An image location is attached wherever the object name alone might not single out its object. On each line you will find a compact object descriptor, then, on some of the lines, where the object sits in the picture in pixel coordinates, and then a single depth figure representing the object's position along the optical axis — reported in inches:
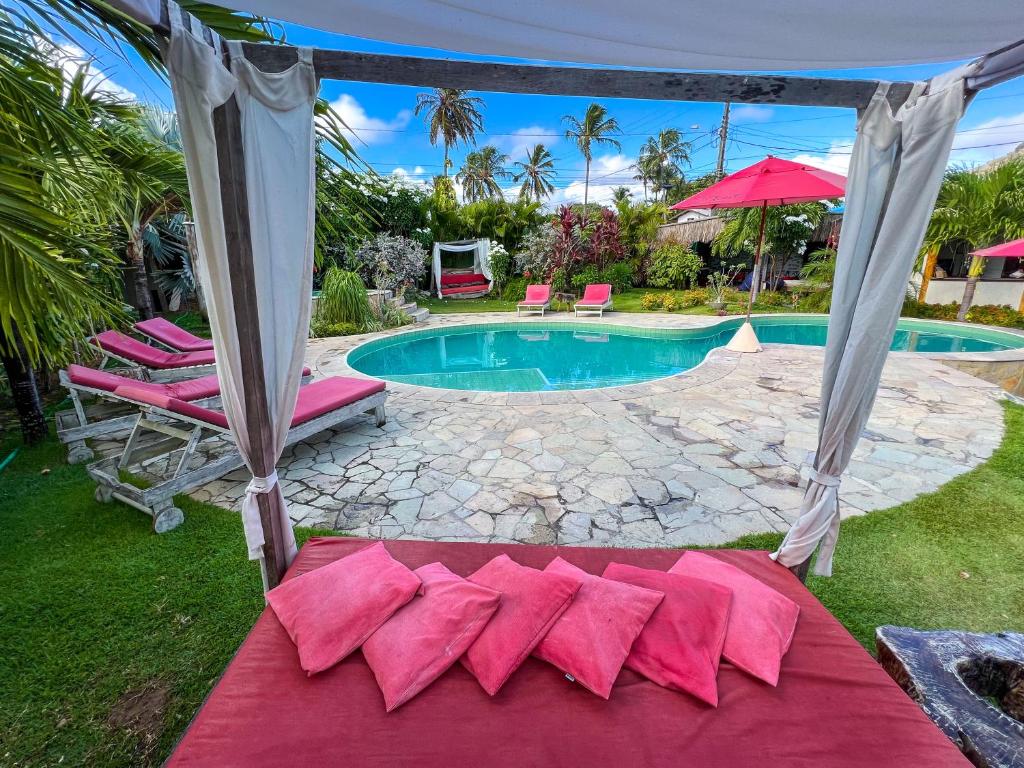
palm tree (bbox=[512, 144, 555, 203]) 1081.8
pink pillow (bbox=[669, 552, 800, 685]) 62.7
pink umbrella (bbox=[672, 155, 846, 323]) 210.4
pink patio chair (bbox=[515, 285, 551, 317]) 496.4
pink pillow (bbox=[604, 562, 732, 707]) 60.0
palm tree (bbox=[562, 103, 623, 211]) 969.5
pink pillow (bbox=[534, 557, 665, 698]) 59.8
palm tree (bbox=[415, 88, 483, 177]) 892.0
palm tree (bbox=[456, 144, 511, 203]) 1073.5
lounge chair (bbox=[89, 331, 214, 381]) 206.7
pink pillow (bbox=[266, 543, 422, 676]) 63.7
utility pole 879.7
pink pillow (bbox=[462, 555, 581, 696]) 60.6
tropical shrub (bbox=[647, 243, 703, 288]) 593.9
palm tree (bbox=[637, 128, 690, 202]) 1237.1
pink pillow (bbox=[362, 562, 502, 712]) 58.9
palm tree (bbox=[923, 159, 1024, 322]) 383.9
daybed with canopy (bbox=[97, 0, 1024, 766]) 53.6
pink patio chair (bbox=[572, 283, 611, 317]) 479.5
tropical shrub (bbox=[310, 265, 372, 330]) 399.9
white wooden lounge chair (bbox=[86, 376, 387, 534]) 116.5
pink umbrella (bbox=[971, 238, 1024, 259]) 302.0
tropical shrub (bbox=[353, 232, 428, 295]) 487.2
